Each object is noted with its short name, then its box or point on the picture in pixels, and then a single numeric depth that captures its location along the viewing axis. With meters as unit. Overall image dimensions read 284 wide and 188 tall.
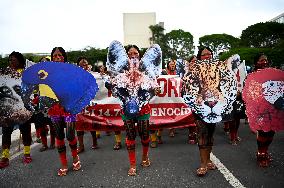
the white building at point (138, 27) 64.07
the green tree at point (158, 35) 53.55
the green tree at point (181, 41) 56.48
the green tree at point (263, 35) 44.14
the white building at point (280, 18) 55.30
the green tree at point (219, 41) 60.99
